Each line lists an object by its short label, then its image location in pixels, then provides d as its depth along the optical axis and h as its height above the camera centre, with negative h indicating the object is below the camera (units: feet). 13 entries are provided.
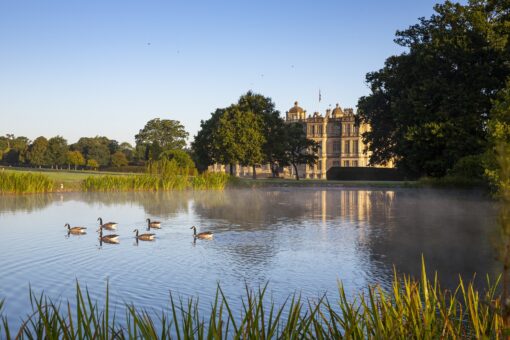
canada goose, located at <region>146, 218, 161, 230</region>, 67.15 -6.24
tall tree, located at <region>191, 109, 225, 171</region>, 255.29 +13.82
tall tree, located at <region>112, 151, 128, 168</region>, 364.32 +6.85
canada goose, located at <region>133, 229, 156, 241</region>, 57.67 -6.57
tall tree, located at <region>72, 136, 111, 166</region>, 403.34 +15.67
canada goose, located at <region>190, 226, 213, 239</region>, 58.65 -6.44
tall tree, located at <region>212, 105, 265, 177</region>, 225.97 +13.08
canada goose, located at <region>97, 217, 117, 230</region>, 65.41 -6.23
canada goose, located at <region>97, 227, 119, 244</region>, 56.39 -6.64
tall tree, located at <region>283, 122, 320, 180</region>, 271.69 +13.47
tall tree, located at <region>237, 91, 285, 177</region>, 238.48 +22.12
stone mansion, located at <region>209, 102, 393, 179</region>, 392.47 +21.24
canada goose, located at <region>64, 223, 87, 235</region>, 61.87 -6.40
